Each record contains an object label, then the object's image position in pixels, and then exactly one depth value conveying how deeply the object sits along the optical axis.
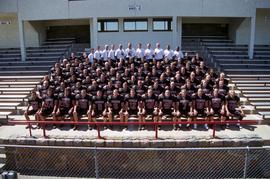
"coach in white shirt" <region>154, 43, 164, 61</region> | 13.96
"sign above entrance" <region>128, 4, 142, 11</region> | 15.59
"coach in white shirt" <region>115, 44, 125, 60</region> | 14.05
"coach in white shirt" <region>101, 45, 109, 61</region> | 14.12
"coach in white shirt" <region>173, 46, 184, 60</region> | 13.70
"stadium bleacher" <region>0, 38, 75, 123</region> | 12.86
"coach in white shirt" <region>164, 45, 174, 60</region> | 13.89
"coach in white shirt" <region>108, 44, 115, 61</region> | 14.07
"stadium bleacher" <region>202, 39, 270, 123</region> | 12.55
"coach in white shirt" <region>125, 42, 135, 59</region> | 14.02
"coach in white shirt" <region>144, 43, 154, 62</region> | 13.97
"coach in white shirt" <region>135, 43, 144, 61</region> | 14.02
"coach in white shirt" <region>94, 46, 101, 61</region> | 14.08
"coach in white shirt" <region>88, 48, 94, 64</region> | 14.04
